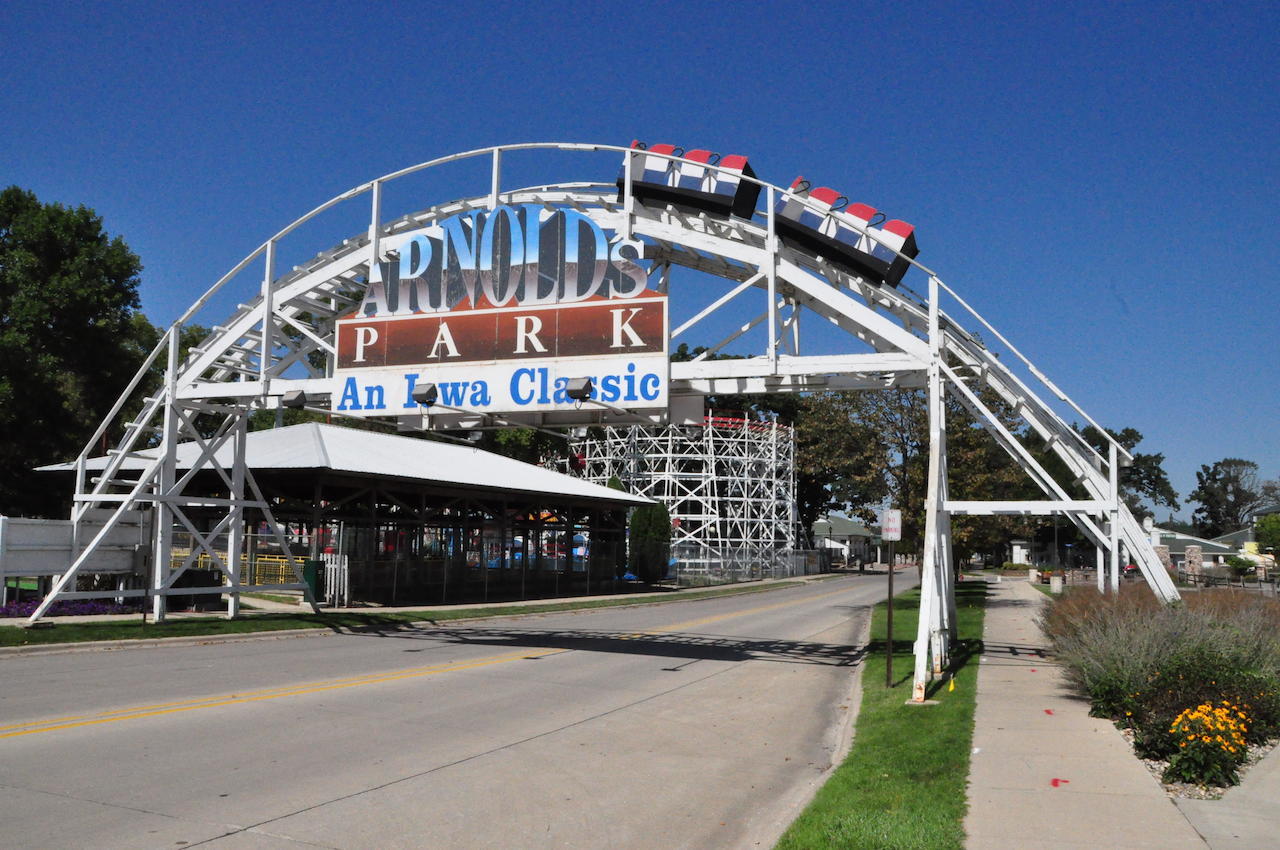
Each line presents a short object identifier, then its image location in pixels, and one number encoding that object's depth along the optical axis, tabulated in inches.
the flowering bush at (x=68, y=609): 814.5
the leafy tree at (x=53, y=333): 1254.9
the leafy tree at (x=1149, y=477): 5403.5
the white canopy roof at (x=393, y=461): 1182.3
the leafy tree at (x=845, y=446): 1318.9
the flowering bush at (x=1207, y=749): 315.6
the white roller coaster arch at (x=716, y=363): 590.9
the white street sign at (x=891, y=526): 555.8
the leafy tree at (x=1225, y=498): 5482.3
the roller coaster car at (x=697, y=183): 655.1
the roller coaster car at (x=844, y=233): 629.3
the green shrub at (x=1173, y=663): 365.1
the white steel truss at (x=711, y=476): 2496.3
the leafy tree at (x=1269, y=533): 2672.2
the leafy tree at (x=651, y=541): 2023.9
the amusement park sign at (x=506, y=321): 665.0
